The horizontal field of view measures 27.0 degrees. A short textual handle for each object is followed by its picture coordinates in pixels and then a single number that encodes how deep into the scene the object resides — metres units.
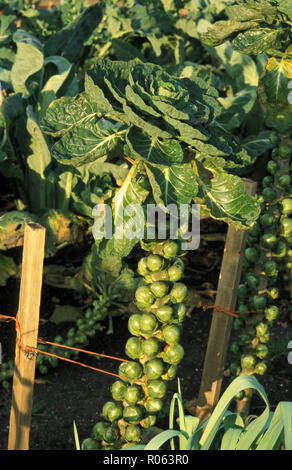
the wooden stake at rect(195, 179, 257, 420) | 2.50
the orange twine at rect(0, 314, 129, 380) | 1.99
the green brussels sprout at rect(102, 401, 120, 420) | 2.04
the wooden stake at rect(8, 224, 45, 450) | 1.89
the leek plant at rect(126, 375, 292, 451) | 1.65
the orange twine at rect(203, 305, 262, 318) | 2.54
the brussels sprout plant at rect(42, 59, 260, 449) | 1.75
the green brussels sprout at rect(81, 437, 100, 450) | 2.06
